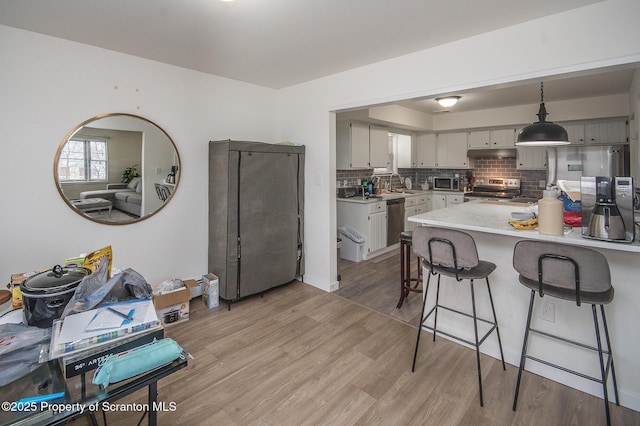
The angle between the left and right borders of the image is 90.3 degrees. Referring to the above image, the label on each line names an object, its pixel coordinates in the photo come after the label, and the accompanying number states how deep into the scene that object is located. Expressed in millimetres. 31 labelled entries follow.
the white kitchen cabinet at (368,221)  5031
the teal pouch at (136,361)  1022
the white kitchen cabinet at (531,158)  5555
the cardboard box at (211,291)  3361
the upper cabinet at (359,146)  5199
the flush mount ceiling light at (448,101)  4214
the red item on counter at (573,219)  2297
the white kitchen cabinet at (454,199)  6301
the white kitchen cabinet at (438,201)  6559
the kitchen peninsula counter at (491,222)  1891
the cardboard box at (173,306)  2939
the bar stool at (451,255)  2119
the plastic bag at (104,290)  1359
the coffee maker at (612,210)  1833
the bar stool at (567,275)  1725
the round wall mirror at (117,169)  2760
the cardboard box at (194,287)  3398
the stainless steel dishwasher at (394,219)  5449
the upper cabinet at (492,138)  5871
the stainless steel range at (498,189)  5956
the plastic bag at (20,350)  1066
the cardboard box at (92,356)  1062
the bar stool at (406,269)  3215
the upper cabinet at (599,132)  4789
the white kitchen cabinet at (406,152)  6816
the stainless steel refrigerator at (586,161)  4645
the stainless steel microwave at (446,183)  6559
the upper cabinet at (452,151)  6438
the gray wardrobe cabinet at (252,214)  3318
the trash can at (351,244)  5023
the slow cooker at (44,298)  1349
